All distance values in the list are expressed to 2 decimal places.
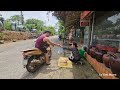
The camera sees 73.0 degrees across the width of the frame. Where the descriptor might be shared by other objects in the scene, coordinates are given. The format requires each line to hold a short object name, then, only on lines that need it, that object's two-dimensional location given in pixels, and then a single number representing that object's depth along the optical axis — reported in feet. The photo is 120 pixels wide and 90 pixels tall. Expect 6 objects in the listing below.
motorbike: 6.96
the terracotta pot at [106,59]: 6.09
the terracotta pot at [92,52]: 8.34
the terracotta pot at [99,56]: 7.29
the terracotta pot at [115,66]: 5.10
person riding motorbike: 7.78
